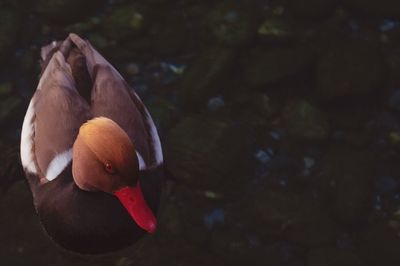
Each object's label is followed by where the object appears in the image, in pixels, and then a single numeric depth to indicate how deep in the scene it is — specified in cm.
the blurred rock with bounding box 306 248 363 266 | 400
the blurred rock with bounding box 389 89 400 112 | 475
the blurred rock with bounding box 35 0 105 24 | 514
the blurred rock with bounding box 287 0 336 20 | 511
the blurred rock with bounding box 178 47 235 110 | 477
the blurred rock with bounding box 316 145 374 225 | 424
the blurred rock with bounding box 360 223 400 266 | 402
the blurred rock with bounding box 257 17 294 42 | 499
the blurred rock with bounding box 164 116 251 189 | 435
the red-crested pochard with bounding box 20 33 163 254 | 302
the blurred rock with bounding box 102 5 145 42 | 512
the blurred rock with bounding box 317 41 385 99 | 469
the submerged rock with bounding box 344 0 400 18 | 506
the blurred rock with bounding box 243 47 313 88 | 483
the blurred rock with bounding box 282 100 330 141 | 458
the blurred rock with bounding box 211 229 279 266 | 405
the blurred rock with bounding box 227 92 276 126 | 477
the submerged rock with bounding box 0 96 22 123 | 467
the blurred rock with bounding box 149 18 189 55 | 512
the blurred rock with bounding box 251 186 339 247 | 414
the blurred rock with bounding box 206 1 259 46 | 498
